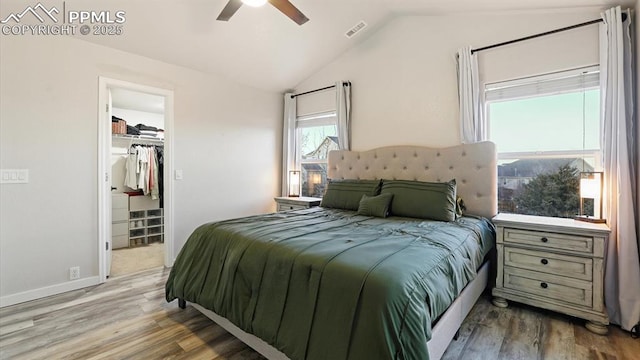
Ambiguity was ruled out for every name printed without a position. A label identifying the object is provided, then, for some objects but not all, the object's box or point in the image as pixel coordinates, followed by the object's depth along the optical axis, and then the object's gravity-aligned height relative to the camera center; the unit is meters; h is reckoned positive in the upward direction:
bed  1.21 -0.54
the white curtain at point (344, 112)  3.98 +0.95
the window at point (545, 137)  2.54 +0.41
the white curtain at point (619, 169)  2.04 +0.07
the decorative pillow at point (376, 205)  2.82 -0.28
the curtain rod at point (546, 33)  2.32 +1.34
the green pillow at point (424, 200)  2.60 -0.21
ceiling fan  2.19 +1.39
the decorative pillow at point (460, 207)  2.77 -0.29
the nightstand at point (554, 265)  2.06 -0.70
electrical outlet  2.79 -0.95
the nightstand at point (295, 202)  3.99 -0.35
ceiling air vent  3.51 +1.92
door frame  2.95 +0.20
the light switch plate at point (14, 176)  2.46 +0.02
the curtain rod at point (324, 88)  3.97 +1.39
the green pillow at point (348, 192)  3.22 -0.17
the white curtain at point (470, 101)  2.92 +0.82
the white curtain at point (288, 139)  4.70 +0.66
